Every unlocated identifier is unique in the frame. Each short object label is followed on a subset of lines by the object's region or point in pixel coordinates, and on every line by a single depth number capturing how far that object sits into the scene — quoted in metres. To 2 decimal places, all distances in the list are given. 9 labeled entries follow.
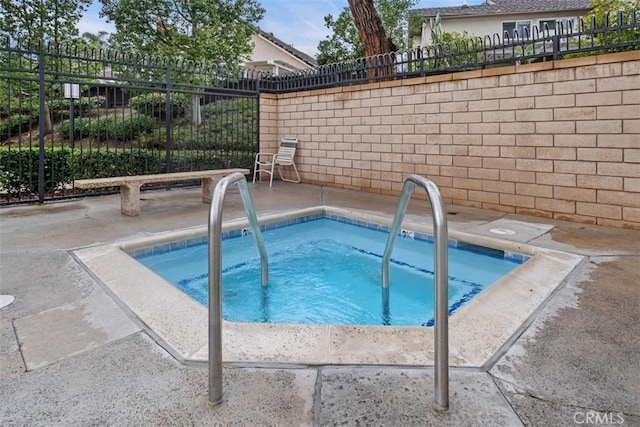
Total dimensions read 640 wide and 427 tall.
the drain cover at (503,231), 3.59
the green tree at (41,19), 8.91
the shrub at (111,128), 8.17
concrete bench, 4.02
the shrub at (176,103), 6.91
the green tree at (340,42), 14.71
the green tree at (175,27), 10.88
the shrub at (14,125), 9.98
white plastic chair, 7.17
